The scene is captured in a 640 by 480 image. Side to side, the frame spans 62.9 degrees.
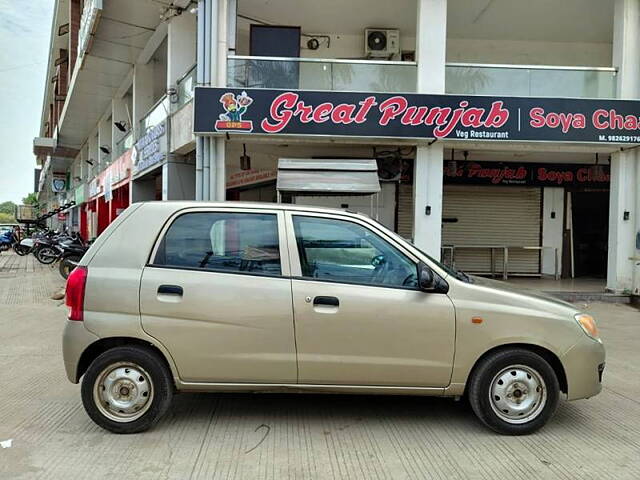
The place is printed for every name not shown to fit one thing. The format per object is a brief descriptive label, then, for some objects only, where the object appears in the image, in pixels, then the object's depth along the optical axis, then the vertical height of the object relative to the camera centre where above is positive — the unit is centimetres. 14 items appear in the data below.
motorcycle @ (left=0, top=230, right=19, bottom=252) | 2320 -71
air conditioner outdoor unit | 1252 +456
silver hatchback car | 383 -74
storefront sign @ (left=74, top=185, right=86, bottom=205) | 3173 +201
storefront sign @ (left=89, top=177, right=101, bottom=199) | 2644 +206
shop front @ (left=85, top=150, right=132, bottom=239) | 1896 +146
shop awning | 930 +95
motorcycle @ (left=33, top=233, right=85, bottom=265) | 1691 -76
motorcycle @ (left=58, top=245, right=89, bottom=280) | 1366 -80
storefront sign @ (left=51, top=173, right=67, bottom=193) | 4688 +396
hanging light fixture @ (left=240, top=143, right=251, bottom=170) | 1187 +156
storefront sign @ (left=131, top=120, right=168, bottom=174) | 1276 +213
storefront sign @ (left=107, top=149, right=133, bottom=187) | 1771 +217
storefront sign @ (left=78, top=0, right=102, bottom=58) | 1183 +515
